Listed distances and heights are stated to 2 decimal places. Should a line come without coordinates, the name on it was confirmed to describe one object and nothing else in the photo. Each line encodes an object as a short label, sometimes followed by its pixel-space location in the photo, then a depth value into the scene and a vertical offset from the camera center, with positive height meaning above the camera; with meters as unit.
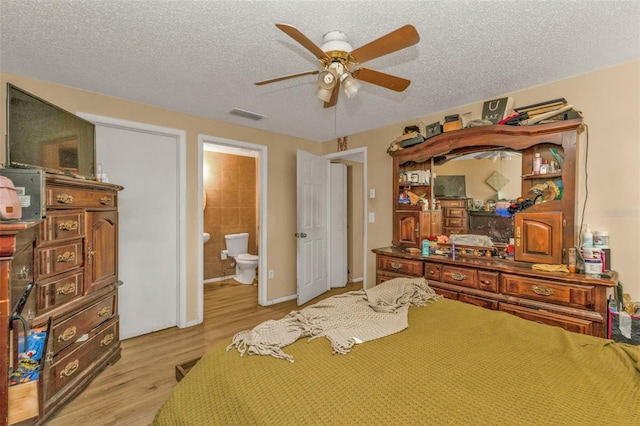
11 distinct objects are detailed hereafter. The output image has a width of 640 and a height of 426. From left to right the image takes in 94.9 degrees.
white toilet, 4.84 -0.76
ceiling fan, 1.36 +0.79
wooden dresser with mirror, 1.96 -0.38
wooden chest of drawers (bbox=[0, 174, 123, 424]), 1.76 -0.50
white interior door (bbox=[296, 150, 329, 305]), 3.87 -0.20
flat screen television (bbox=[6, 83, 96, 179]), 1.75 +0.52
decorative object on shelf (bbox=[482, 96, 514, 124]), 2.57 +0.91
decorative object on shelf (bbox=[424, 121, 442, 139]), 2.99 +0.85
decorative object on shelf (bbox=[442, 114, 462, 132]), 2.87 +0.87
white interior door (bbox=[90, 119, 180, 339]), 2.88 -0.10
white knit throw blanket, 1.28 -0.56
